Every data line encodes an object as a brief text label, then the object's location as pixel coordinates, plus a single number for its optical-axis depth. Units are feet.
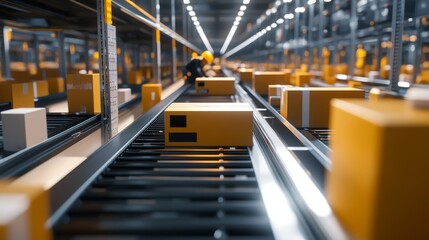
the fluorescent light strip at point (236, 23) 68.85
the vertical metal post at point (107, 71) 19.72
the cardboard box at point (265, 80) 34.27
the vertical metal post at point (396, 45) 22.34
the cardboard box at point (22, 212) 4.78
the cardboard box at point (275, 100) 25.52
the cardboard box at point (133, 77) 56.90
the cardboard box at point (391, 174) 5.29
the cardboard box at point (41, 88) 32.86
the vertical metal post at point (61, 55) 41.63
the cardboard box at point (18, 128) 14.80
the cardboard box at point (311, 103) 17.85
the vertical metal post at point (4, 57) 33.12
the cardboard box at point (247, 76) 48.48
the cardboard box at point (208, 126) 12.84
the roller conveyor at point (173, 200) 6.97
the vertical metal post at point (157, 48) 36.91
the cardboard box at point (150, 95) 30.22
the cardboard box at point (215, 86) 30.89
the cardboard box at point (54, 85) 37.65
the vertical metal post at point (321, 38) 46.58
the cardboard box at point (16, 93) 24.84
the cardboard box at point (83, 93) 23.12
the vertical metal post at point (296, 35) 53.03
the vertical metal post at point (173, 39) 52.05
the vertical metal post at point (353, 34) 38.19
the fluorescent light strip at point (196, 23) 68.74
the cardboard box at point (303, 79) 35.42
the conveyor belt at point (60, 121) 18.55
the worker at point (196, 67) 39.63
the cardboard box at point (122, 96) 31.40
